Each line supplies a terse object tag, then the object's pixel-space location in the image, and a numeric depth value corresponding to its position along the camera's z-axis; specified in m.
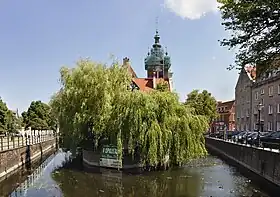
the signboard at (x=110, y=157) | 13.44
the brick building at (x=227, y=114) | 51.61
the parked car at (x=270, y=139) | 12.78
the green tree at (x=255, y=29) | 6.28
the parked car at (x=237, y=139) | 19.85
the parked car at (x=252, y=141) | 15.84
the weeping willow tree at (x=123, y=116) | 12.97
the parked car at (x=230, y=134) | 26.75
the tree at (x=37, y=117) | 39.22
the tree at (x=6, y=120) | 26.42
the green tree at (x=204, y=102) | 34.00
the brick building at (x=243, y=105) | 34.70
